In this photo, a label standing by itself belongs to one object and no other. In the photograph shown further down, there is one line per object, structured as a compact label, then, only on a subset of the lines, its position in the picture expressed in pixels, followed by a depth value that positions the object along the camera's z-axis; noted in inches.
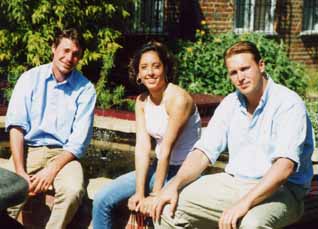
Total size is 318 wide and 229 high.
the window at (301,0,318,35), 629.3
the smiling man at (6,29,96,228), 188.2
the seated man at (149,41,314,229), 146.3
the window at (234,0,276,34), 577.0
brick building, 523.5
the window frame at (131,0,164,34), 516.1
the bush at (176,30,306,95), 446.9
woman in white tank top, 168.4
